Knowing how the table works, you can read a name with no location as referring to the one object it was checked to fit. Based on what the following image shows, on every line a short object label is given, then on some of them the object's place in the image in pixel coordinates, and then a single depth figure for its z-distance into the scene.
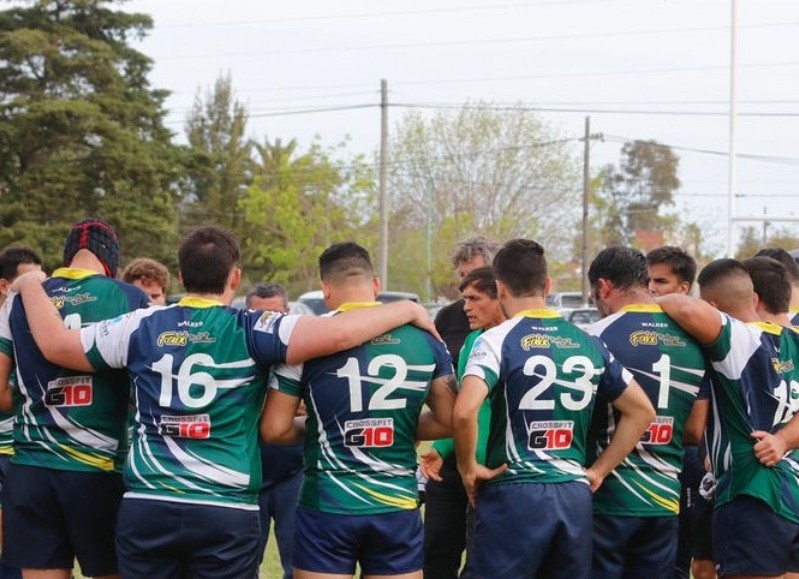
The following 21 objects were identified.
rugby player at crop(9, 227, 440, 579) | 9.70
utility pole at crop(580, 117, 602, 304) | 95.19
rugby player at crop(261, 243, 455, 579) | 10.16
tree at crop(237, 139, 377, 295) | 113.06
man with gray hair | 13.47
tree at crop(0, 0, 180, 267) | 75.06
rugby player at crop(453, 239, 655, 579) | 10.24
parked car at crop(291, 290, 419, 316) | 57.48
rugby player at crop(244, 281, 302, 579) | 14.01
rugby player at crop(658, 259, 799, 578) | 11.30
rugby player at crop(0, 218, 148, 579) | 10.87
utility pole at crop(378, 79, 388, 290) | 75.37
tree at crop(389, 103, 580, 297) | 108.87
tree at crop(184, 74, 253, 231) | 89.75
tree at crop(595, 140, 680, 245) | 159.62
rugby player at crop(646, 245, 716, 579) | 13.58
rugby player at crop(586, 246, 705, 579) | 11.10
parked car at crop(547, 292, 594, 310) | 104.50
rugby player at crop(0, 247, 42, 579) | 13.95
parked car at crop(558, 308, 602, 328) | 66.75
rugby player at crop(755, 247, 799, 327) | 14.02
